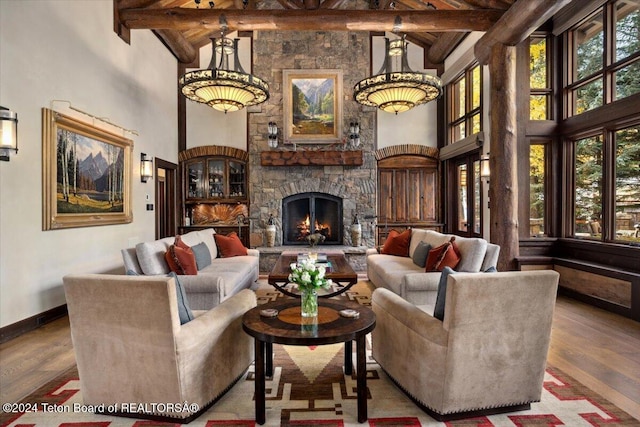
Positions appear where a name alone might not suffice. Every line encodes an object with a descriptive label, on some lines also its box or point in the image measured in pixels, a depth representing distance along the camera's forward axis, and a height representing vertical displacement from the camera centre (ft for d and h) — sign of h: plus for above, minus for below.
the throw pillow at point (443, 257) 13.79 -1.82
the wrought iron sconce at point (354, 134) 25.81 +5.33
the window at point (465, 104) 22.89 +6.91
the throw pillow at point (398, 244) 19.01 -1.84
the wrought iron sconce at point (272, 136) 25.38 +5.12
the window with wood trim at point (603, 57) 14.64 +6.56
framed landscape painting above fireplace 26.21 +7.49
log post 17.51 +2.21
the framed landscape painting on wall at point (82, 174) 13.60 +1.60
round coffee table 7.04 -2.39
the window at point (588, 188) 16.53 +0.95
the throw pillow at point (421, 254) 15.84 -1.97
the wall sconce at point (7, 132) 10.90 +2.38
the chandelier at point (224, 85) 15.29 +5.42
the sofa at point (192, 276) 12.65 -2.39
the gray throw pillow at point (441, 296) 7.41 -1.76
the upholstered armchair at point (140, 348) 6.66 -2.59
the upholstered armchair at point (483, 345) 6.78 -2.63
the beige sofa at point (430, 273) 13.24 -2.48
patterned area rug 7.24 -4.15
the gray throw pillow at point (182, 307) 7.43 -1.97
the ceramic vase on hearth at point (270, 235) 25.49 -1.72
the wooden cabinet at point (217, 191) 27.55 +1.44
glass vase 8.21 -2.10
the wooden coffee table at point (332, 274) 13.84 -2.47
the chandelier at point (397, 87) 14.90 +5.12
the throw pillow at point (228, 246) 18.89 -1.87
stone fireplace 26.32 +4.38
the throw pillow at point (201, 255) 15.52 -1.91
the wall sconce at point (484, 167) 19.56 +2.23
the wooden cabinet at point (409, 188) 27.48 +1.59
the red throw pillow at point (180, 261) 13.26 -1.81
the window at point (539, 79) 18.84 +6.66
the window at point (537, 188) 18.92 +1.01
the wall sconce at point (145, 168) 20.95 +2.47
